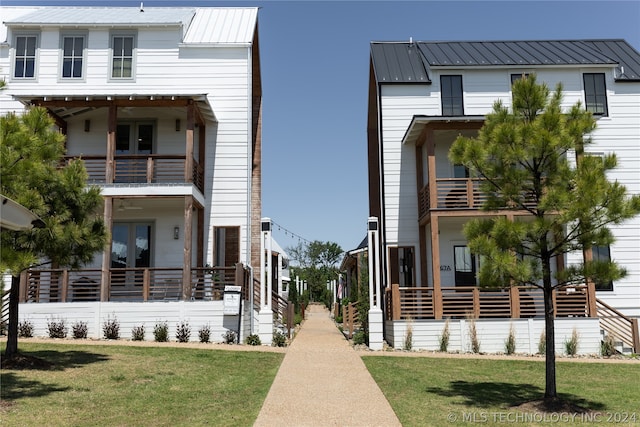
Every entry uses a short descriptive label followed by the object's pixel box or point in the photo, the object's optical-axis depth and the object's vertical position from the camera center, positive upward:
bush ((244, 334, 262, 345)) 16.88 -1.64
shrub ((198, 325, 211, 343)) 16.77 -1.47
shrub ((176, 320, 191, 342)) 16.70 -1.37
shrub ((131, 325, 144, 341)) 16.53 -1.41
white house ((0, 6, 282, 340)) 17.75 +5.01
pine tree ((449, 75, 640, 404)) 9.16 +1.39
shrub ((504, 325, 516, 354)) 16.34 -1.73
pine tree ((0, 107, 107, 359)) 9.19 +1.60
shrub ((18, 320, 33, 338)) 16.36 -1.27
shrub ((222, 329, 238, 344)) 17.02 -1.56
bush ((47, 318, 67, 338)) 16.48 -1.25
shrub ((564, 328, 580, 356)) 16.30 -1.76
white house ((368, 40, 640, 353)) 17.34 +4.23
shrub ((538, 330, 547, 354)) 16.38 -1.76
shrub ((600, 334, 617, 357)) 16.50 -1.89
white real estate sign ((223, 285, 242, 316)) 16.77 -0.49
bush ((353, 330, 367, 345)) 17.92 -1.74
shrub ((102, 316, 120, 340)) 16.58 -1.27
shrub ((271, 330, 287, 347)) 16.81 -1.66
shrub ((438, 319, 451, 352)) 16.44 -1.59
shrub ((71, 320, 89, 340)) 16.47 -1.32
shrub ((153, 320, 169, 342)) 16.45 -1.38
